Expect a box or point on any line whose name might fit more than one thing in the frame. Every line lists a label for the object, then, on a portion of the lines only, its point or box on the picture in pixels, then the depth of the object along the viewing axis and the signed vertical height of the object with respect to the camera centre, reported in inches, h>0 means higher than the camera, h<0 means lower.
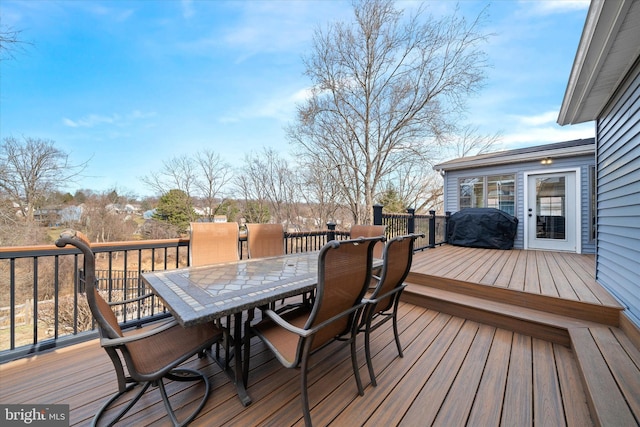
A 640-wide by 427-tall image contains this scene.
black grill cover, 230.7 -13.7
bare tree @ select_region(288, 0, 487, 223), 343.3 +192.9
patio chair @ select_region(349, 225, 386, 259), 109.7 -8.8
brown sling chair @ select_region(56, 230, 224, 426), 43.3 -31.9
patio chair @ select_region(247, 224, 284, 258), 120.8 -14.1
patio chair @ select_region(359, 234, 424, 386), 66.1 -20.3
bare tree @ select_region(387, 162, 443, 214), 517.7 +56.4
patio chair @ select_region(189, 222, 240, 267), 101.8 -13.4
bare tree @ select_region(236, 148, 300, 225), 505.4 +60.3
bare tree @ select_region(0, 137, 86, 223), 245.8 +45.2
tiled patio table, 50.4 -20.1
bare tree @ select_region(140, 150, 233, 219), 496.1 +73.6
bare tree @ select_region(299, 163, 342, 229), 457.4 +40.8
